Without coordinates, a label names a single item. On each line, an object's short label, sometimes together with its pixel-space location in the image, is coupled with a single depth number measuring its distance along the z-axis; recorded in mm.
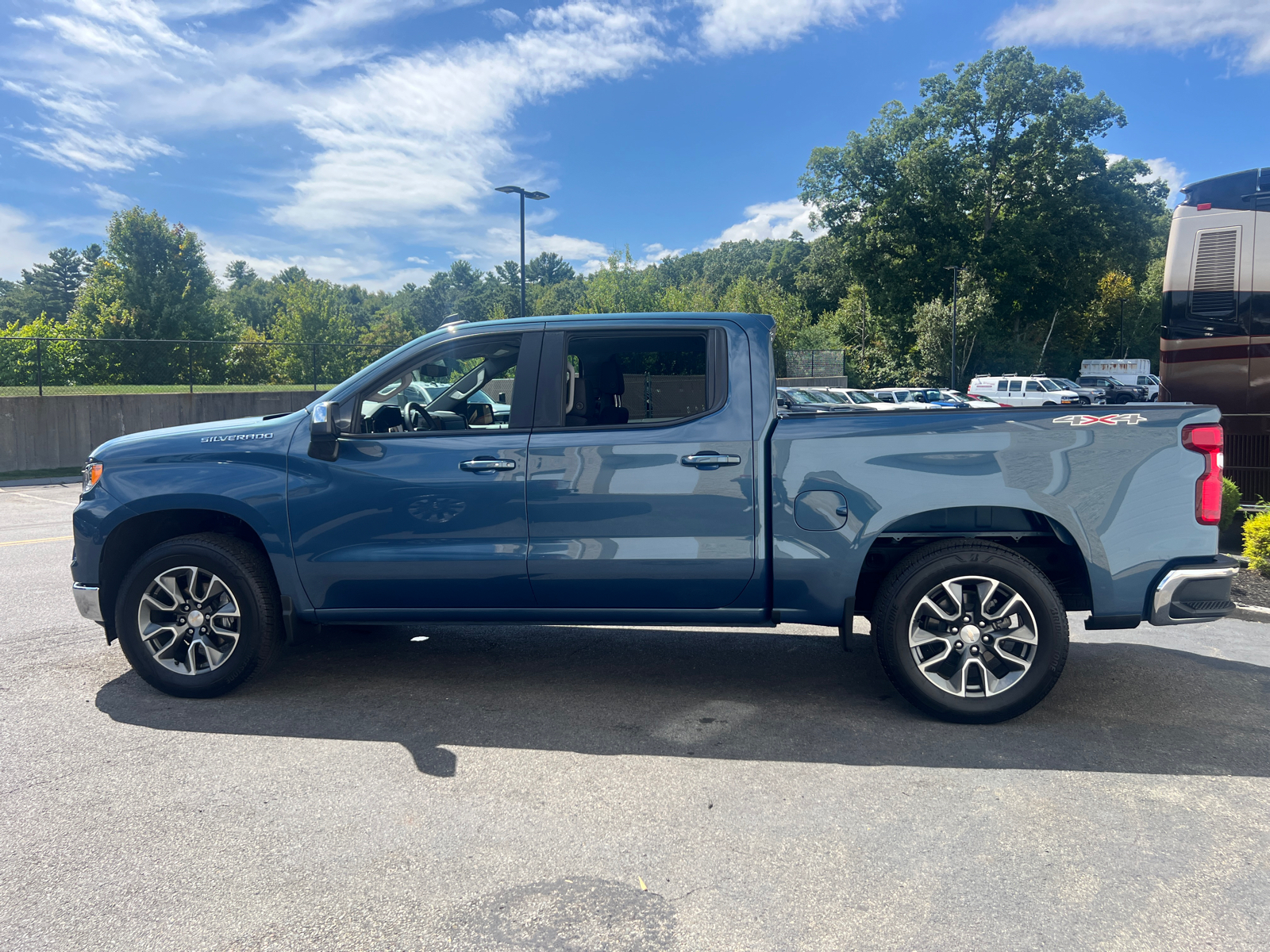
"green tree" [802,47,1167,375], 52719
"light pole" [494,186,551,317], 26391
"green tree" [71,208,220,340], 38750
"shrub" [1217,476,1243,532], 8141
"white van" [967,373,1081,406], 41094
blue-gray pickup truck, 4230
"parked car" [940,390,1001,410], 38531
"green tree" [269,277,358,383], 49375
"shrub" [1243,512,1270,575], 7203
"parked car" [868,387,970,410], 36656
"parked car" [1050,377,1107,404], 41794
